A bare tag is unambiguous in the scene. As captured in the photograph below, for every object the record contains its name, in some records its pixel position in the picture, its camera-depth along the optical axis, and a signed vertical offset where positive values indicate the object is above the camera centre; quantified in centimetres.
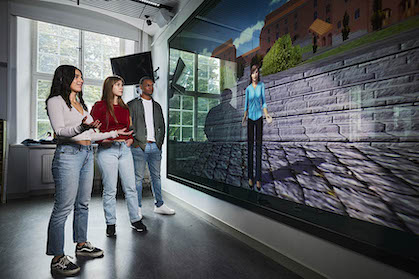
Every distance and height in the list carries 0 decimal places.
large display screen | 119 +14
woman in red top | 234 -11
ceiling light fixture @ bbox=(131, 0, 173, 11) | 401 +226
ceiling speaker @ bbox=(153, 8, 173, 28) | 400 +207
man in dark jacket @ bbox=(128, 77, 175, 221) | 305 +2
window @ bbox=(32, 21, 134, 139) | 472 +169
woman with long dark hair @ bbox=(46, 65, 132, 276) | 171 -9
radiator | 430 -54
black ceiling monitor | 432 +133
